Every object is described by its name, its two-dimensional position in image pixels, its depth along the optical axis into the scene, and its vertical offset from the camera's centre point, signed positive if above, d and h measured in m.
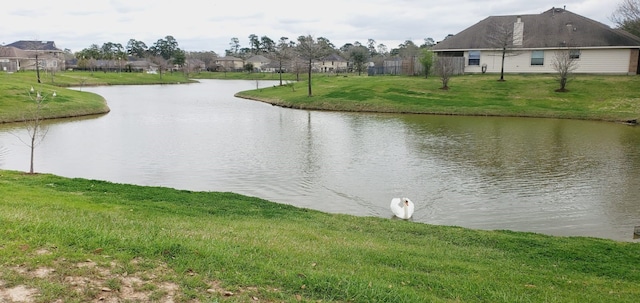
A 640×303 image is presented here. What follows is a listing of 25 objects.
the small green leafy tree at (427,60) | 57.28 +1.93
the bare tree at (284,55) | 79.31 +3.32
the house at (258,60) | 152.71 +4.71
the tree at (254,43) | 188.62 +12.36
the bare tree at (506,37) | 53.34 +4.41
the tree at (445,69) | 48.92 +0.73
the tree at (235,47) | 197.77 +11.38
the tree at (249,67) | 126.68 +2.20
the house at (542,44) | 51.53 +3.56
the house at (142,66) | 129.38 +2.41
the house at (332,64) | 124.56 +3.15
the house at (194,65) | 134.65 +2.93
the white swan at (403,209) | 13.40 -3.57
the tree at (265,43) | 182.89 +12.17
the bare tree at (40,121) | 25.18 -3.00
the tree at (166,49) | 155.66 +8.63
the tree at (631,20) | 41.69 +5.50
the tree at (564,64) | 45.58 +1.35
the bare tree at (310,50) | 54.38 +2.97
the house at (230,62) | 156.62 +4.31
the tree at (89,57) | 117.38 +4.81
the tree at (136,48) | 164.75 +8.93
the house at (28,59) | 90.69 +3.11
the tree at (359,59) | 92.06 +3.28
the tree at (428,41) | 154.60 +11.33
